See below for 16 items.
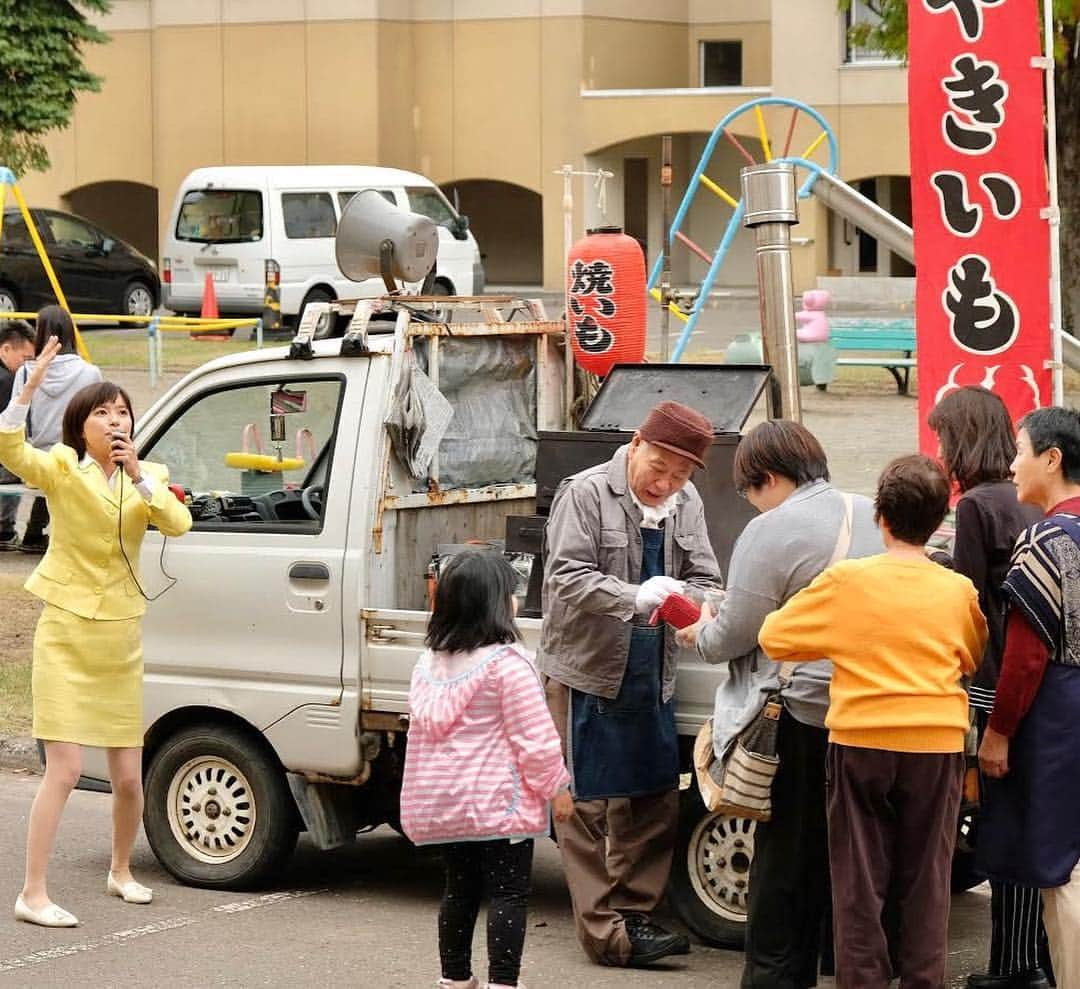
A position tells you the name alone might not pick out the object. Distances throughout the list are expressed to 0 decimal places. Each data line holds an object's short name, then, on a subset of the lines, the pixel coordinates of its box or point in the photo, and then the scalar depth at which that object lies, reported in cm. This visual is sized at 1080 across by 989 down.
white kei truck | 1032
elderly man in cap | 948
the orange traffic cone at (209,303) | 4126
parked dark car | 4133
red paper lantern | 1257
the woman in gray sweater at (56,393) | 1894
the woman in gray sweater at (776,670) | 863
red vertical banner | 1211
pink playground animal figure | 3226
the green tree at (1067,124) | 2962
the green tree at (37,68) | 4715
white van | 4290
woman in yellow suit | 1022
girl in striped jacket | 820
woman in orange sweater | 811
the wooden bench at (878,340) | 3338
